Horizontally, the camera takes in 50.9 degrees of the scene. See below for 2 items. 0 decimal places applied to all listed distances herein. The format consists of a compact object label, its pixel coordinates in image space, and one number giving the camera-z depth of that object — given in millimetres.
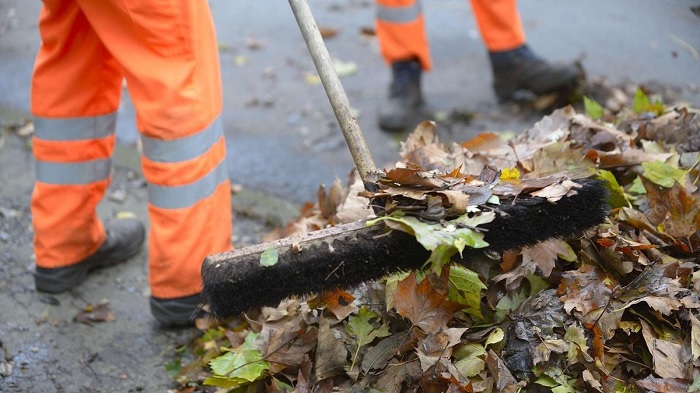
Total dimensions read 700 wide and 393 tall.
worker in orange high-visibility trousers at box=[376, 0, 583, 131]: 4266
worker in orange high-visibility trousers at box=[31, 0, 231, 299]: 2436
